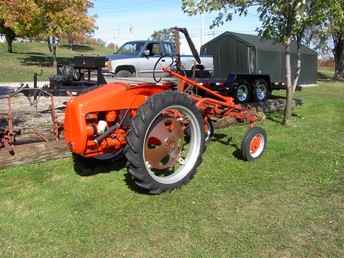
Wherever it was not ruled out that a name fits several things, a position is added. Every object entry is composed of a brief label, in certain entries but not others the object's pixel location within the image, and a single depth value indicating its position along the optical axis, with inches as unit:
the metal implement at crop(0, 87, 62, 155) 249.3
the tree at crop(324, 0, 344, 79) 350.3
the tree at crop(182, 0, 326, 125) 367.2
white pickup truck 693.3
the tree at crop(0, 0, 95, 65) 978.1
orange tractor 197.9
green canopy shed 871.7
